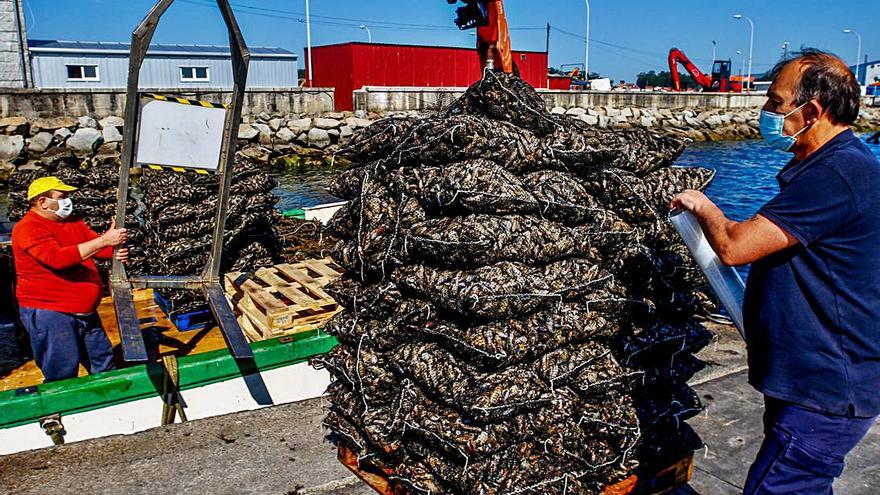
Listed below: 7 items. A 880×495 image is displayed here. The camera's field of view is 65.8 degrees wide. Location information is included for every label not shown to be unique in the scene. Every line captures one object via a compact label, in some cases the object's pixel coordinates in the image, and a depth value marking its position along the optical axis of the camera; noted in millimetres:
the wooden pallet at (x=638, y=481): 3680
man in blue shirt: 2412
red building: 38000
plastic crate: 6656
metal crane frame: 4414
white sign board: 4871
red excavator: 52872
